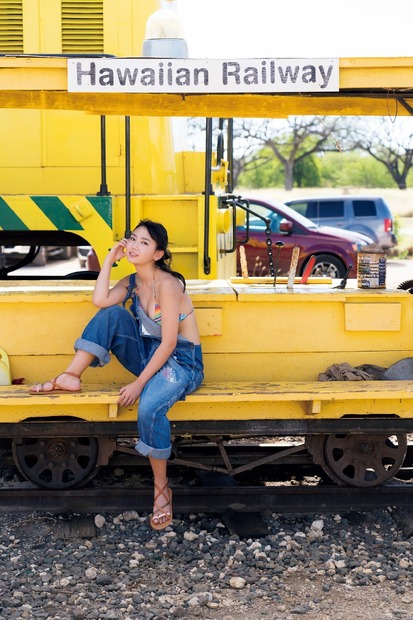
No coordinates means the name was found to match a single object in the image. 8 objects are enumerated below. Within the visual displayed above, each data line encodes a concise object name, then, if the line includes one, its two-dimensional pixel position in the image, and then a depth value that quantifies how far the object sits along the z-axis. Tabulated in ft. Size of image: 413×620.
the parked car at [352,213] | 66.28
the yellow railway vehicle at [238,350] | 15.93
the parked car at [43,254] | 66.51
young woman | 15.33
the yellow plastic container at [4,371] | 16.96
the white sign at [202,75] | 14.39
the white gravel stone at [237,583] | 14.25
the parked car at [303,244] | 51.11
